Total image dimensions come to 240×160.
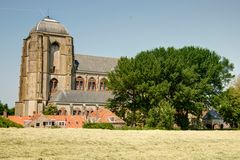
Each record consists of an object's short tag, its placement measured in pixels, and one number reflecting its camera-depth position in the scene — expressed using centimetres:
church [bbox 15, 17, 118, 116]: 9188
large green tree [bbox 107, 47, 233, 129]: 6412
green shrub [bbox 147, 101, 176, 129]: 6194
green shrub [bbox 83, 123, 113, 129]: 5716
